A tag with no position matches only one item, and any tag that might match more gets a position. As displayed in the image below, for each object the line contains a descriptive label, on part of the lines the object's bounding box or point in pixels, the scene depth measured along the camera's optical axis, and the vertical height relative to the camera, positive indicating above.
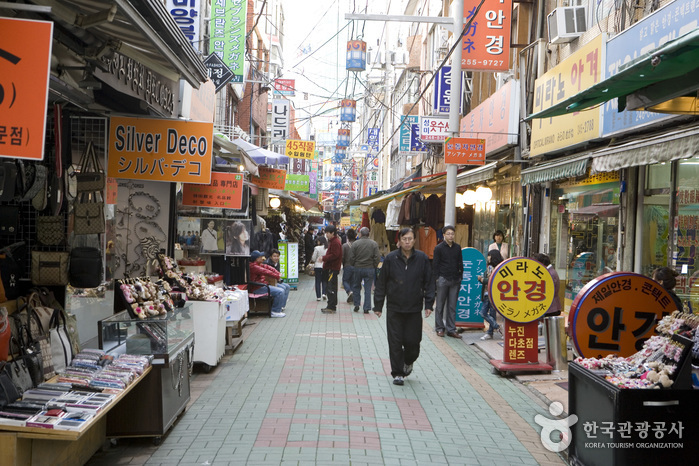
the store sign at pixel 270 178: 17.47 +1.23
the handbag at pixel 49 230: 6.09 -0.12
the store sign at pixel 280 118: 30.59 +4.95
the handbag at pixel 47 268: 6.00 -0.46
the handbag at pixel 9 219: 6.05 -0.03
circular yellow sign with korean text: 9.33 -0.76
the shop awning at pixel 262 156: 16.34 +1.70
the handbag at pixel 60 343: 5.64 -1.07
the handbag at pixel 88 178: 6.65 +0.40
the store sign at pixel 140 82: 6.16 +1.42
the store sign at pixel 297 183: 29.08 +1.91
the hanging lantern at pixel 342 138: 58.00 +7.81
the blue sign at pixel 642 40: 7.84 +2.58
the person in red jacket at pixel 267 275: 15.07 -1.19
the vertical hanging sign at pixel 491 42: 15.20 +4.32
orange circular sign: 6.01 -0.66
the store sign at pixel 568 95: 10.59 +2.50
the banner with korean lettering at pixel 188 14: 13.59 +4.21
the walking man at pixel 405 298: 8.80 -0.89
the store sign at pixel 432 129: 21.72 +3.29
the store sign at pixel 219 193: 11.62 +0.52
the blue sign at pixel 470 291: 13.30 -1.15
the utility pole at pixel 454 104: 13.94 +2.77
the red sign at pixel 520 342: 9.50 -1.52
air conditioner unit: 12.20 +3.91
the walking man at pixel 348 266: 16.77 -0.94
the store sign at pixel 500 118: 15.05 +2.80
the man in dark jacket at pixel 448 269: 12.49 -0.68
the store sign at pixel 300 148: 28.77 +3.38
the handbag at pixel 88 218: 6.46 +0.01
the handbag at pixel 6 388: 4.61 -1.20
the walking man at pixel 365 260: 16.22 -0.74
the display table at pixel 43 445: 4.28 -1.53
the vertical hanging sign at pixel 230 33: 16.89 +4.90
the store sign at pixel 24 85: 3.40 +0.67
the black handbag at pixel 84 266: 6.11 -0.43
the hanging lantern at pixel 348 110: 42.78 +7.58
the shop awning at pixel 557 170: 10.23 +1.13
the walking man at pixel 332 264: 16.05 -0.89
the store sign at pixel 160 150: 7.69 +0.83
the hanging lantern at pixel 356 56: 31.48 +8.16
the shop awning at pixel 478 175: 15.46 +1.42
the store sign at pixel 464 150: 14.26 +1.75
